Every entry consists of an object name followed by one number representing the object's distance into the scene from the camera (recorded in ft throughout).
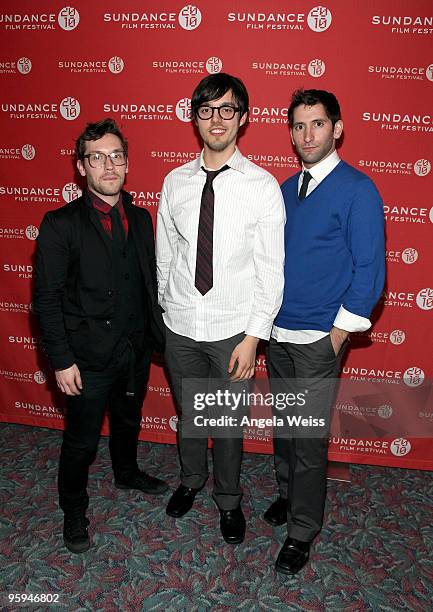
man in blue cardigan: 6.55
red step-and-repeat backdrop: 8.46
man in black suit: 6.75
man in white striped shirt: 6.87
